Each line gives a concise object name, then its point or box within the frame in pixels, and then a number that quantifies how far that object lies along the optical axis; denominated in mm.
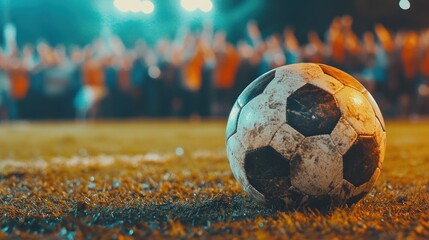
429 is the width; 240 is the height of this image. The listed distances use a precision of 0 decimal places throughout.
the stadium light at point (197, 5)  19875
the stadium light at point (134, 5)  20391
